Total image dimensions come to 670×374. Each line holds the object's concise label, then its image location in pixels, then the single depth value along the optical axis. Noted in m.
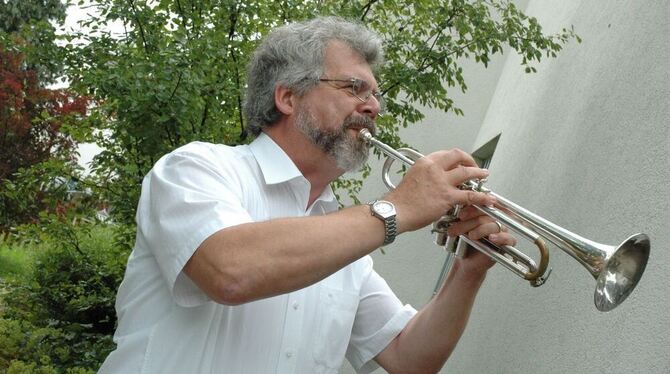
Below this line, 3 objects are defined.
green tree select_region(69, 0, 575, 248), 3.92
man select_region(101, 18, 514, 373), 2.02
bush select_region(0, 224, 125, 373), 4.96
